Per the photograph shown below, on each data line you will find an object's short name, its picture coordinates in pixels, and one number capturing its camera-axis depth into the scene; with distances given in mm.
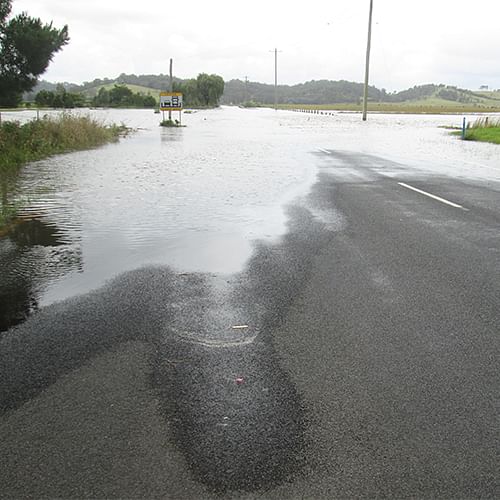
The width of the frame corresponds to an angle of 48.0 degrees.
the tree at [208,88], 156875
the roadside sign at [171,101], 44000
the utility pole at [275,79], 149950
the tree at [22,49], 19939
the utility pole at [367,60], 51481
